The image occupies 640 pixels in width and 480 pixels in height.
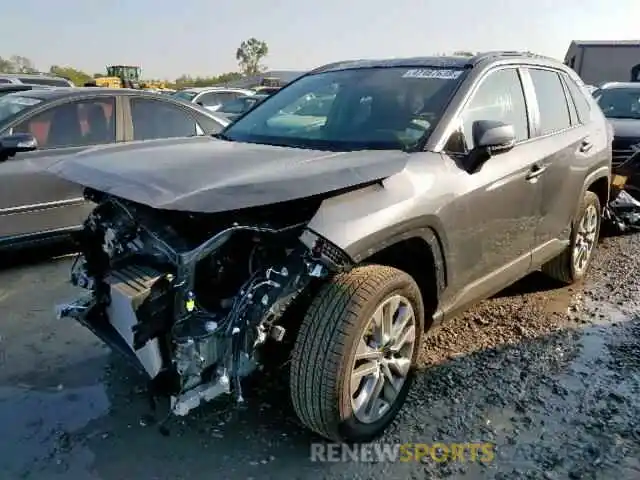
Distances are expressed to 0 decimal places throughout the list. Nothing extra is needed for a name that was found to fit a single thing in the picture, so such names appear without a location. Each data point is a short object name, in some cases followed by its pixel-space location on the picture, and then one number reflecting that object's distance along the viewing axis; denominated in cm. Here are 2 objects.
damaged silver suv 248
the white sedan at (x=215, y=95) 1625
